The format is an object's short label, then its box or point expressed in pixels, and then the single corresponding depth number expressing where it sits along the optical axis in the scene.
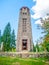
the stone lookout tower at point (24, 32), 8.78
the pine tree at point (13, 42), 12.10
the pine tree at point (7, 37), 11.10
